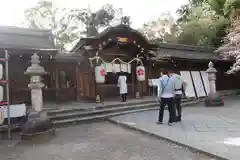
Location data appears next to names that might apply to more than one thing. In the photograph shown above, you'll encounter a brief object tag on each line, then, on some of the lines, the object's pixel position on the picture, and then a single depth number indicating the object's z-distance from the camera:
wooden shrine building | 11.05
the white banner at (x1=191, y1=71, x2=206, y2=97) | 14.57
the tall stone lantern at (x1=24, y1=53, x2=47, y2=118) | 6.96
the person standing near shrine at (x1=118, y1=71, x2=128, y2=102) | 11.62
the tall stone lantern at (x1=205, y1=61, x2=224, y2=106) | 11.85
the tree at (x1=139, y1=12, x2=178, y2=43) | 28.00
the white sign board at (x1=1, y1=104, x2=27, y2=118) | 7.28
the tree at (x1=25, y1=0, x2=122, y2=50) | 25.25
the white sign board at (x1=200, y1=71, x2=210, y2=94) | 15.12
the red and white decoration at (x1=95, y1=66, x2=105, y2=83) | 11.30
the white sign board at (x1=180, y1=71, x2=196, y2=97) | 14.01
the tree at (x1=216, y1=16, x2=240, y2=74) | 13.78
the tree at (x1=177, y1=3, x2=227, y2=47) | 19.97
